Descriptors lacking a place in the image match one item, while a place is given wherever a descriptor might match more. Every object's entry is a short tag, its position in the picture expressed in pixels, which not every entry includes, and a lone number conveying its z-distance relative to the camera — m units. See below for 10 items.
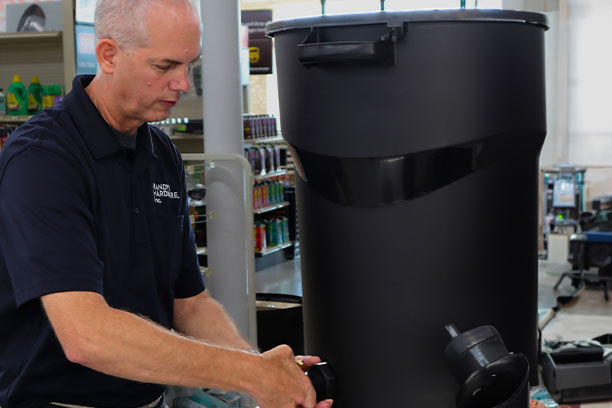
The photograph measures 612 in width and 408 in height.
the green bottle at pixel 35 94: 5.49
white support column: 3.46
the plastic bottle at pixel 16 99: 5.52
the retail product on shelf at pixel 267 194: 7.84
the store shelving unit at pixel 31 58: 5.60
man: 1.19
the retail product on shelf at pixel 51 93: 5.34
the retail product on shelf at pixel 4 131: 5.45
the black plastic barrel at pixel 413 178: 1.57
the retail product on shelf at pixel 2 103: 5.65
